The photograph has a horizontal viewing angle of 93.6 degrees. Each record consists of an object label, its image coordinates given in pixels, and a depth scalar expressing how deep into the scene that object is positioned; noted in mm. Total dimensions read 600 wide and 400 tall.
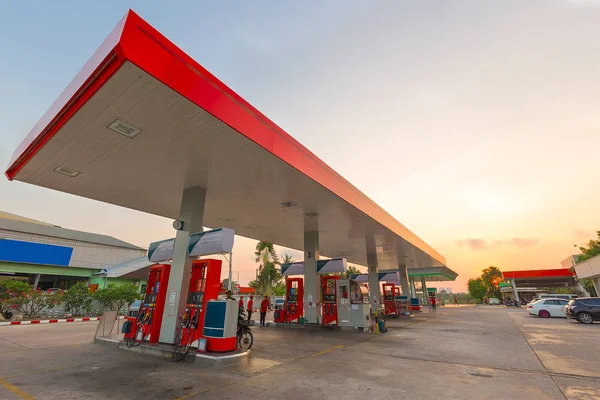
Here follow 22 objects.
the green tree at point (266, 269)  32250
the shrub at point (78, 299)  18891
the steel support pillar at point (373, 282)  20562
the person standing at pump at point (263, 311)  14157
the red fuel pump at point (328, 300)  13828
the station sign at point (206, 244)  7176
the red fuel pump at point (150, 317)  8222
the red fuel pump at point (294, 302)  14508
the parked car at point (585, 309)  15491
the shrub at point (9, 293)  16781
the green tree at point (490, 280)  58688
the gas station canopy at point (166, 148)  4609
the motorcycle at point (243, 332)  8177
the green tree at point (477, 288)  66688
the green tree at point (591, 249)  34684
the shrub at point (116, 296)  19797
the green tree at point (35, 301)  17422
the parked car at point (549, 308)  19891
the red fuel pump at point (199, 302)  7379
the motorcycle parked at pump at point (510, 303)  38950
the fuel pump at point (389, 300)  22422
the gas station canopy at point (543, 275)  39109
